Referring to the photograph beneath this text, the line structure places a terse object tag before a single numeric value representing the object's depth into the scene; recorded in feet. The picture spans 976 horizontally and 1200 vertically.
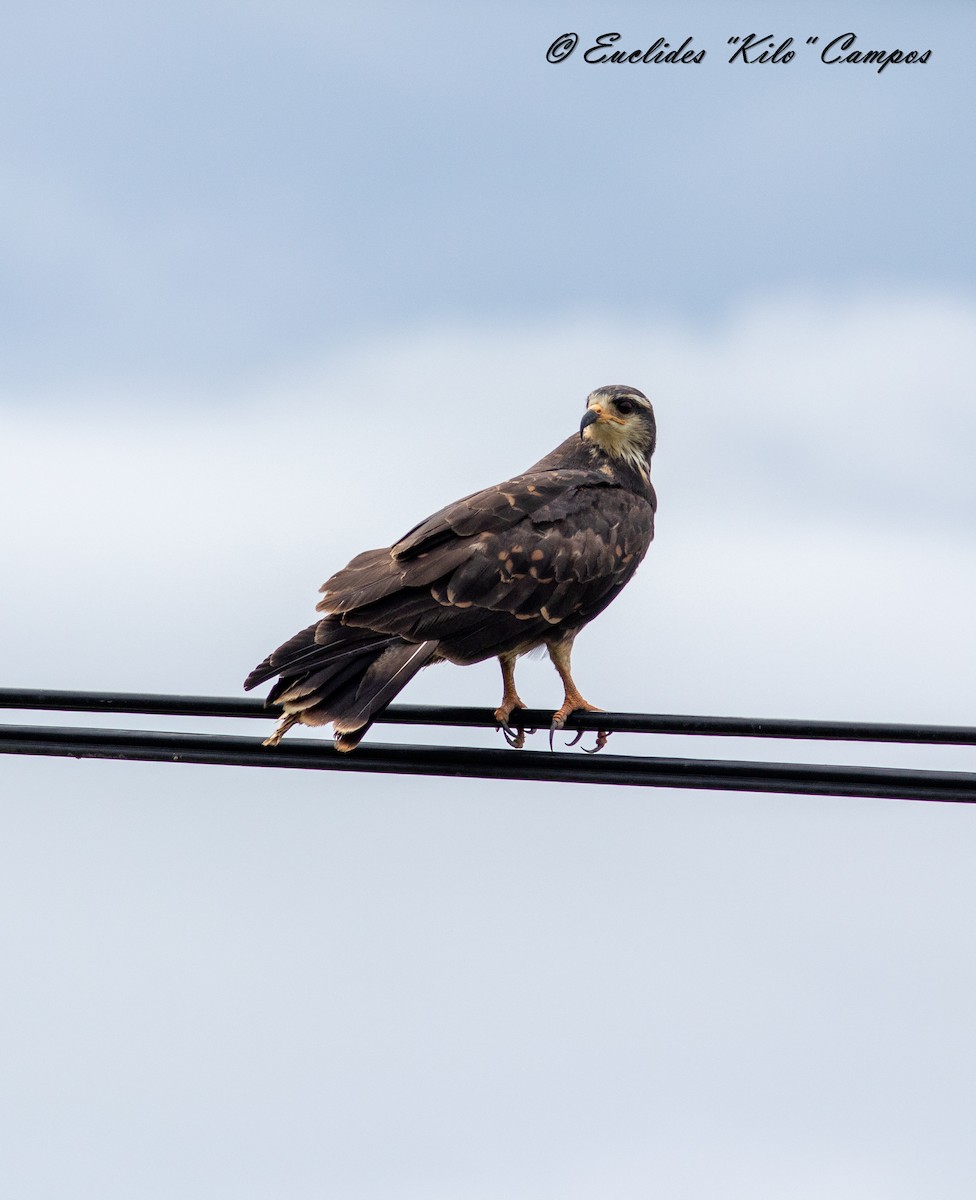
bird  40.27
